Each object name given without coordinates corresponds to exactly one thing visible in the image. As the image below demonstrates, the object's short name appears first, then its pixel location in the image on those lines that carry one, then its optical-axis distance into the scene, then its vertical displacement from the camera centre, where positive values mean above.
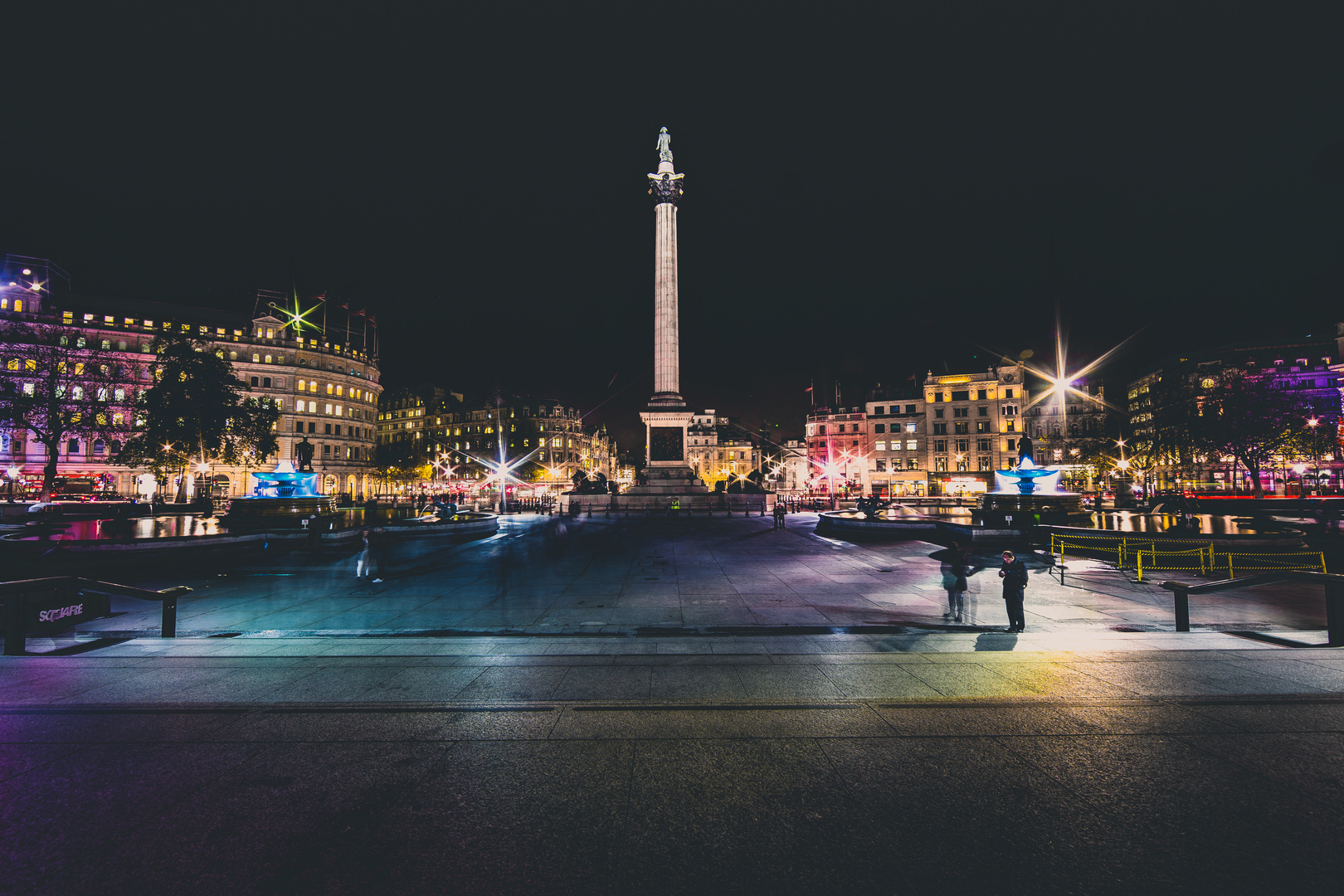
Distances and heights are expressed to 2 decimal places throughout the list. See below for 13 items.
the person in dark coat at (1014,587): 9.80 -1.97
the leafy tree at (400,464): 88.06 +2.55
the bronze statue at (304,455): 32.62 +1.51
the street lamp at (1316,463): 47.16 +1.33
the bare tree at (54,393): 34.81 +5.89
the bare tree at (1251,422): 42.34 +4.21
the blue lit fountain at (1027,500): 25.06 -1.13
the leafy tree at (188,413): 42.28 +5.45
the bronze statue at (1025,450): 28.56 +1.42
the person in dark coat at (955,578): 10.77 -2.00
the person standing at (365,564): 15.26 -2.39
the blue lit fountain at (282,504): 27.48 -1.23
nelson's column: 45.34 +9.43
